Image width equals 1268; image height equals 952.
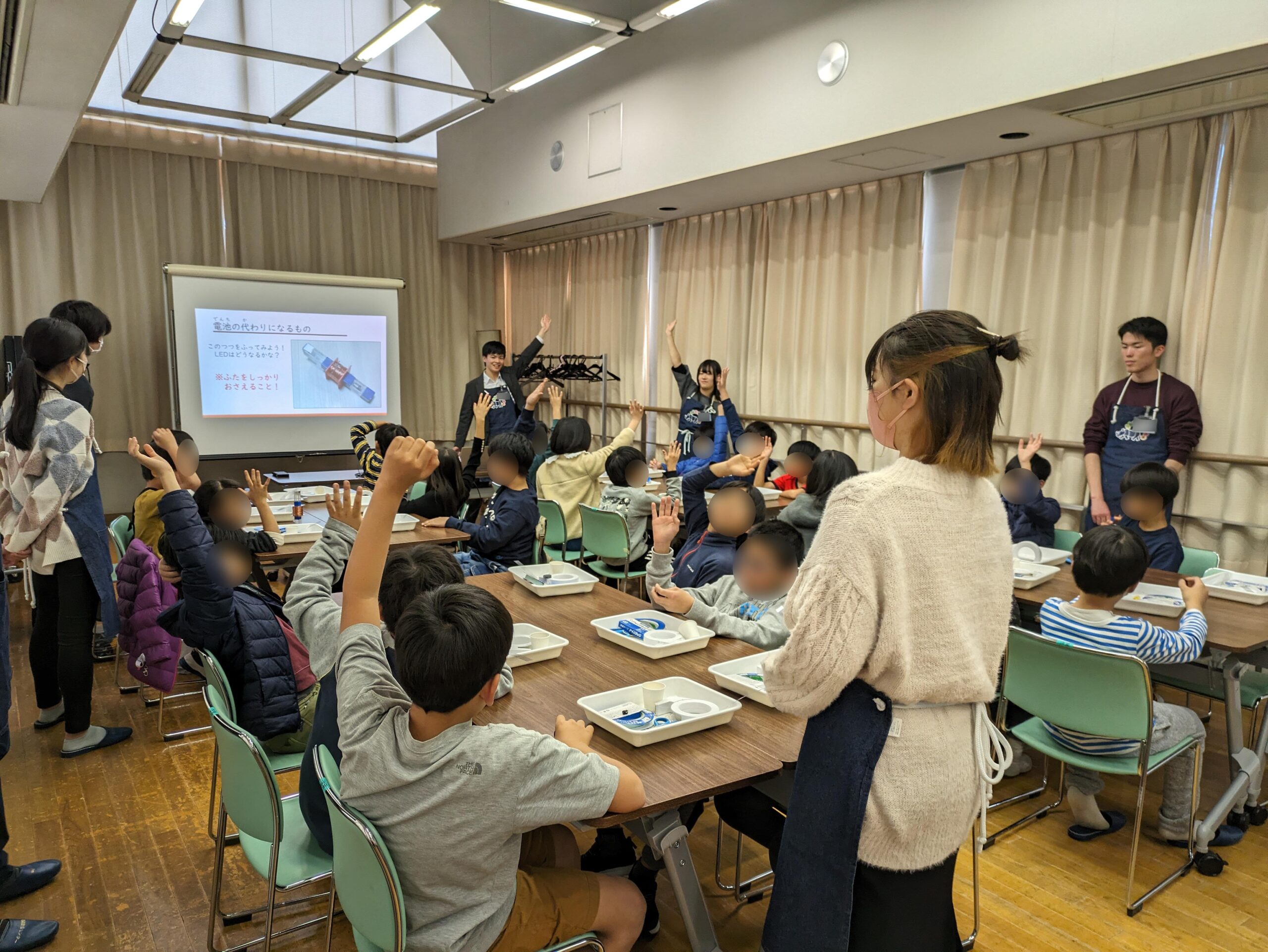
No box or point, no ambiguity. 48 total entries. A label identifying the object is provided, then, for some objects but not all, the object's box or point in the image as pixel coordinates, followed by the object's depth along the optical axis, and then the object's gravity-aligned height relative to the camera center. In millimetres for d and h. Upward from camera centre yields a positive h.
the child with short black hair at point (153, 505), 3479 -682
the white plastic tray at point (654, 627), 2146 -747
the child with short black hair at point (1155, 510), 3309 -566
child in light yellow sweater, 4785 -675
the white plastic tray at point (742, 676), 1860 -737
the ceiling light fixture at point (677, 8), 3863 +1620
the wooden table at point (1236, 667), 2449 -914
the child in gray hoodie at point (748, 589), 2312 -663
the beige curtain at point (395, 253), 7820 +974
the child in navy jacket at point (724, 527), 2711 -554
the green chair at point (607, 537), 4340 -955
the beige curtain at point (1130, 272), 3900 +486
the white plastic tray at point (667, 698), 1659 -744
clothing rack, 7746 -156
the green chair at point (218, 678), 1909 -755
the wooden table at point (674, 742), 1535 -769
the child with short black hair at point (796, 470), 5102 -677
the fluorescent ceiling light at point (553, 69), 4576 +1648
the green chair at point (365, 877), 1302 -848
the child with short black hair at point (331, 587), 1754 -526
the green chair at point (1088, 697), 2186 -904
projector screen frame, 7086 +631
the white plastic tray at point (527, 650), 2066 -746
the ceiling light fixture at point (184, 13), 3871 +1567
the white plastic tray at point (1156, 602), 2662 -765
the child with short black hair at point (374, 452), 4668 -603
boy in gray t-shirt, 1319 -661
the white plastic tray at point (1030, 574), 3043 -777
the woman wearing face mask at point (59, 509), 2871 -577
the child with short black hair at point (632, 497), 4453 -755
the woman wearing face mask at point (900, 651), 1168 -411
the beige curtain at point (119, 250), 6871 +819
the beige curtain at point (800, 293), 5434 +483
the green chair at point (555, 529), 4711 -982
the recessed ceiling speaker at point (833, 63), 4285 +1529
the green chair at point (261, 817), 1635 -966
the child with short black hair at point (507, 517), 3592 -703
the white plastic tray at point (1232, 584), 2822 -756
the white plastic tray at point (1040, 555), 3383 -773
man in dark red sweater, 3986 -256
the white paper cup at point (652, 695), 1818 -733
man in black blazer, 6766 -334
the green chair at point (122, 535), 3637 -827
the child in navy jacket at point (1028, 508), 3746 -649
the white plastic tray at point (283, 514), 4199 -826
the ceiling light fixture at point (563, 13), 4090 +1683
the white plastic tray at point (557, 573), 2740 -757
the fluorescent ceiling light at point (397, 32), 4117 +1676
